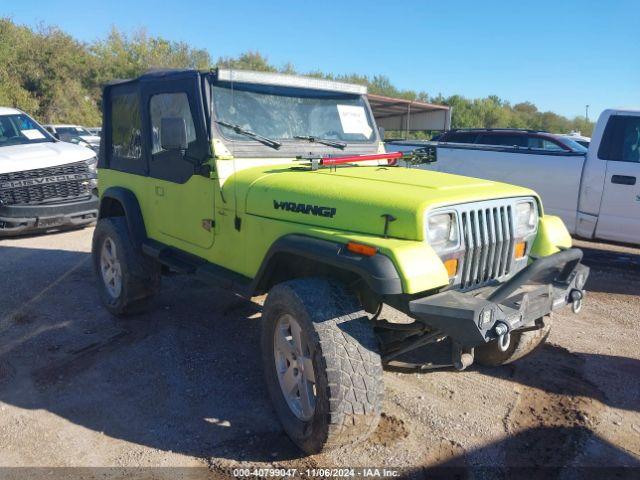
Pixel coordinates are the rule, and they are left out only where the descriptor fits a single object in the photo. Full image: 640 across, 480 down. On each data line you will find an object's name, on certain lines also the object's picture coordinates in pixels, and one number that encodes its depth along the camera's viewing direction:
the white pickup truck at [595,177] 6.51
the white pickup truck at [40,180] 7.79
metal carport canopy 17.03
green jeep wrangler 2.68
